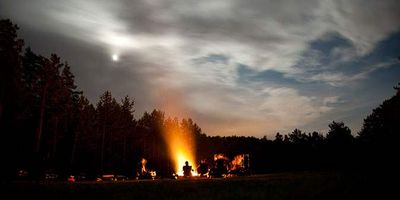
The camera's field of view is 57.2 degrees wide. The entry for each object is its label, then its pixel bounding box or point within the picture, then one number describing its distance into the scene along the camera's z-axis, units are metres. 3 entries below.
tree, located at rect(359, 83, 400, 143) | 54.03
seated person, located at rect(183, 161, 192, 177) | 53.72
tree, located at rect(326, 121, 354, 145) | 77.00
